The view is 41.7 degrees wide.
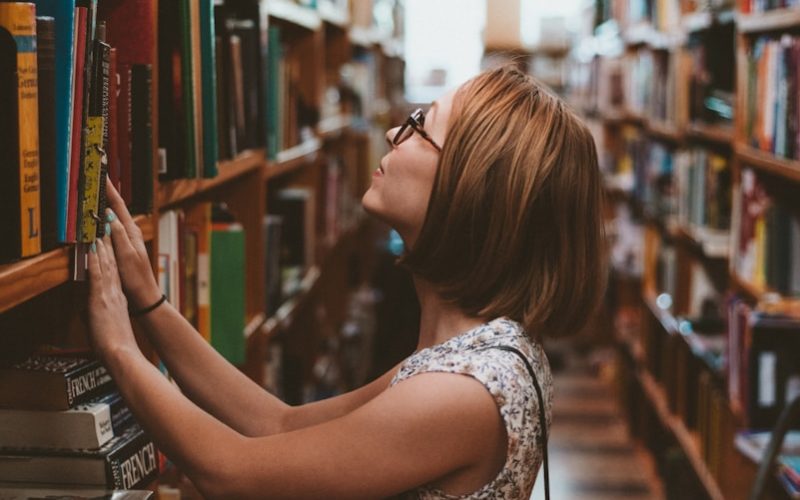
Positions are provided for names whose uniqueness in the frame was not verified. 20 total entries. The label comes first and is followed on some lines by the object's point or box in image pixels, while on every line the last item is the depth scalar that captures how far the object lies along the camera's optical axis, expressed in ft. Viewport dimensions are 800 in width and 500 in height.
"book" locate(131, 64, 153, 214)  4.52
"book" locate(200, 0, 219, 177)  5.56
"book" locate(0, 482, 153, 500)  3.80
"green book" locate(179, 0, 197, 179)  5.25
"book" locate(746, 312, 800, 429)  8.32
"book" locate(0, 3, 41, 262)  3.09
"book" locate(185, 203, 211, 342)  6.20
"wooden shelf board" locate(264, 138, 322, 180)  8.58
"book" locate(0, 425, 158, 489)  3.91
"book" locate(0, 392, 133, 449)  3.91
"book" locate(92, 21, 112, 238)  3.73
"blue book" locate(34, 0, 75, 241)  3.47
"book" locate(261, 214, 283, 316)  8.47
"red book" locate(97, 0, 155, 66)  4.59
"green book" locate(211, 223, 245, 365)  6.39
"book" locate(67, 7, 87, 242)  3.58
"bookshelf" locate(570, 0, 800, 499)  9.32
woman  3.78
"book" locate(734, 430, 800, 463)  7.99
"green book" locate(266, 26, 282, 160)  8.46
